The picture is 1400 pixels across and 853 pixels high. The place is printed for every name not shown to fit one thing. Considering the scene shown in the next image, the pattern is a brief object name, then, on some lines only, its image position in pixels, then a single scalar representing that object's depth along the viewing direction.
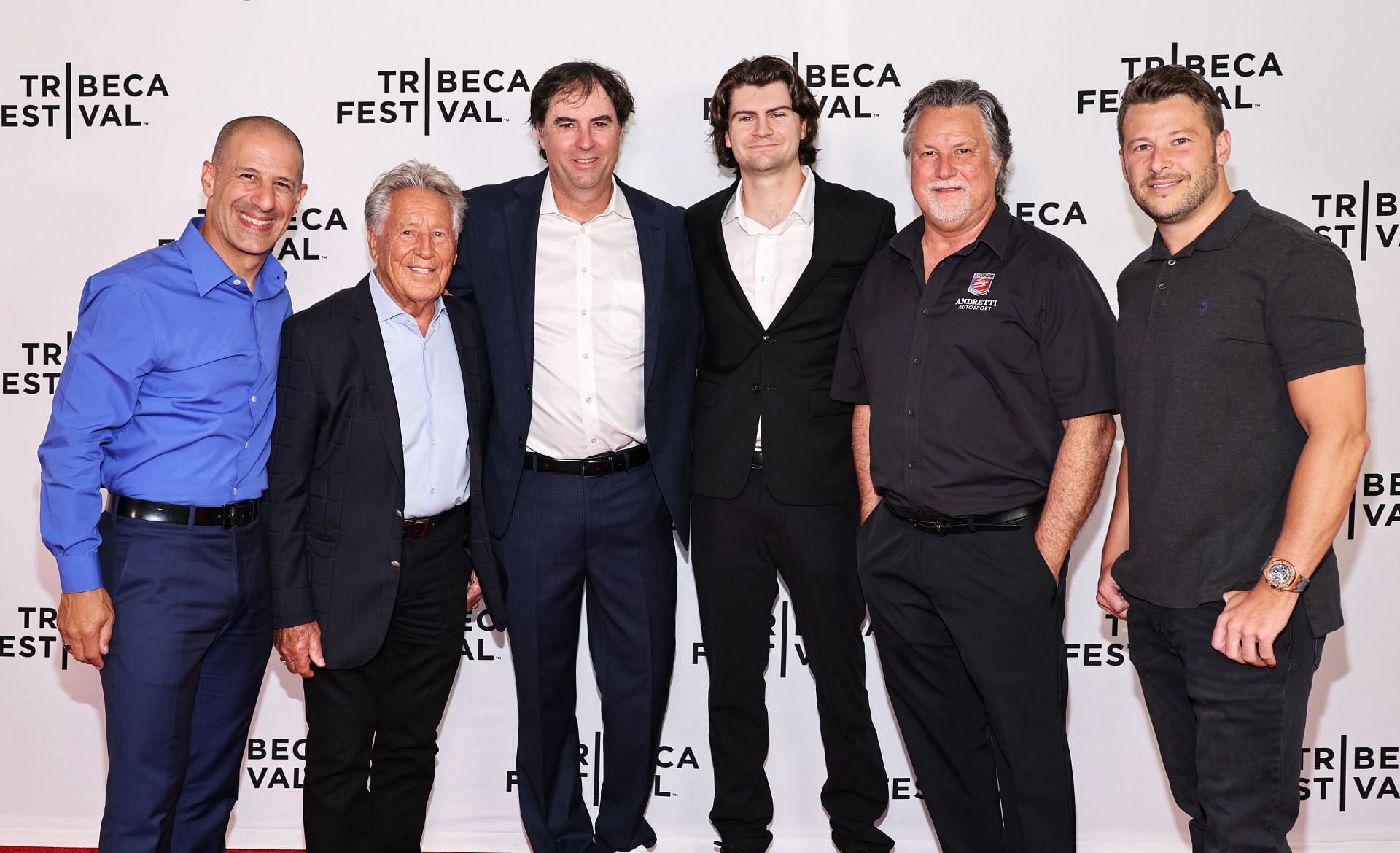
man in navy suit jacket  2.74
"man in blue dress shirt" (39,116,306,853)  2.17
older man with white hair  2.38
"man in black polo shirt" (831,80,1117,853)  2.35
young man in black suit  2.72
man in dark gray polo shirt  1.87
